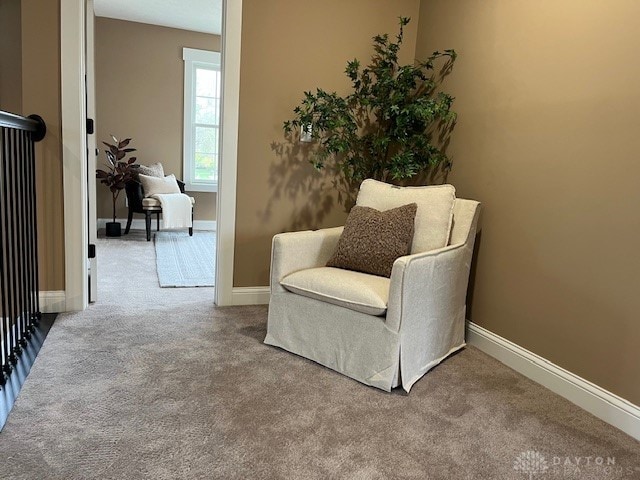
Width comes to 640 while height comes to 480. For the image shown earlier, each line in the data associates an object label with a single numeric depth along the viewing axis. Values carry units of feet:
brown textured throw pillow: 7.79
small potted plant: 18.16
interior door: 9.34
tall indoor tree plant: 9.64
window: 20.51
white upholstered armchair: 6.79
